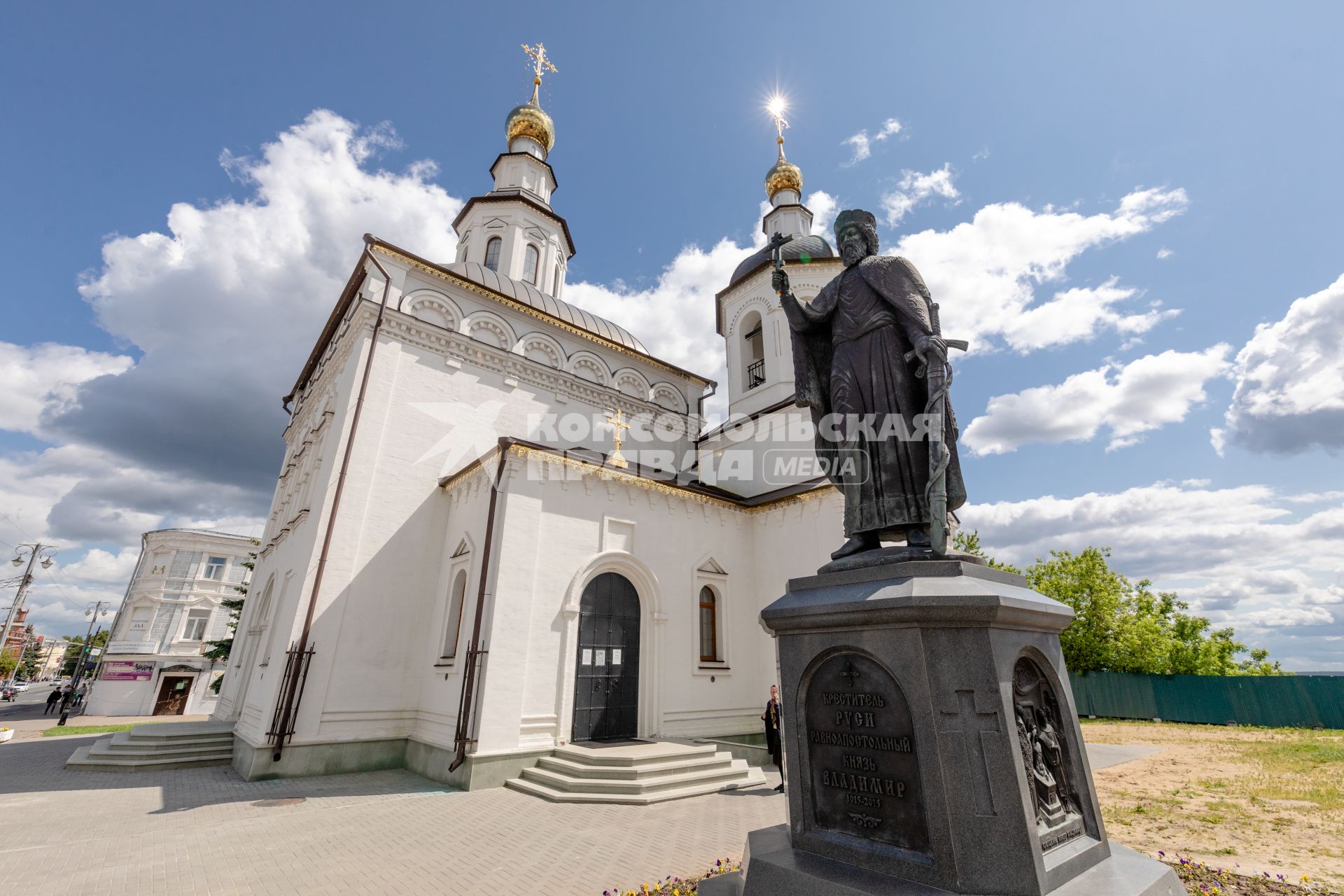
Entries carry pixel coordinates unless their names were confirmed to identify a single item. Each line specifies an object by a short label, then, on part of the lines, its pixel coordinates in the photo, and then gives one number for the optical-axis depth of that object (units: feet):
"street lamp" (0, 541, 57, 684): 95.30
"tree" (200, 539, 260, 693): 71.87
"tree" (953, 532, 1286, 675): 79.51
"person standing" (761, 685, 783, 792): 30.66
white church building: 32.78
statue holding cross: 11.96
